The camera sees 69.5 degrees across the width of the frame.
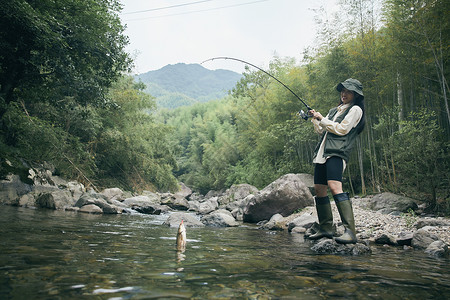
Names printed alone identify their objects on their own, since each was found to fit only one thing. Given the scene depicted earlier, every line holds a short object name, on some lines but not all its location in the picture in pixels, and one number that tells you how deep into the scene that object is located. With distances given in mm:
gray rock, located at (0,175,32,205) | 8625
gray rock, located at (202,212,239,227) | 7332
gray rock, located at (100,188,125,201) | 15317
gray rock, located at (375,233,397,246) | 4927
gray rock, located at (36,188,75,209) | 8578
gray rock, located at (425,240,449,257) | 3898
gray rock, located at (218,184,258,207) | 17422
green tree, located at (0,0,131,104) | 6945
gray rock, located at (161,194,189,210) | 15414
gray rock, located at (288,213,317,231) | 6633
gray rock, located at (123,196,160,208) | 12067
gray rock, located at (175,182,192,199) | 31398
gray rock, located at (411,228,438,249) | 4527
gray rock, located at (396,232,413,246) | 4727
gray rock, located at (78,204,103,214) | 8281
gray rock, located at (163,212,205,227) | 6621
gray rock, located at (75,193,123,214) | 8875
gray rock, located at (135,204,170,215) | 10891
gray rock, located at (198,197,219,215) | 13117
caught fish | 3256
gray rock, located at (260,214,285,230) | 7113
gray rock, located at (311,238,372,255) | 3578
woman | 3580
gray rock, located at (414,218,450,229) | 6188
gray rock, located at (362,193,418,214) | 9000
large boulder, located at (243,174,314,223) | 8711
